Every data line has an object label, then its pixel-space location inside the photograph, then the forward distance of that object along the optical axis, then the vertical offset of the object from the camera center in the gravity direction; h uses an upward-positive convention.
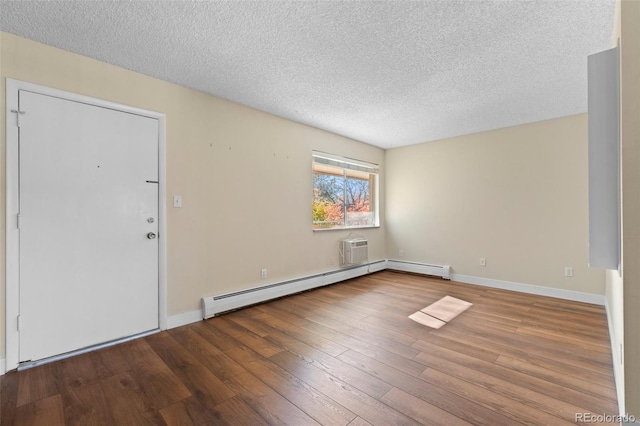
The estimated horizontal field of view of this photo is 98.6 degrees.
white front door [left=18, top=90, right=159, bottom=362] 2.12 -0.08
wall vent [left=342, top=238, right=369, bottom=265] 4.73 -0.64
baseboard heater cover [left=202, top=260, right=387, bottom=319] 3.07 -1.01
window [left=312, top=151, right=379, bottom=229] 4.52 +0.41
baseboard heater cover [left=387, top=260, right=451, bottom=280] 4.78 -1.01
